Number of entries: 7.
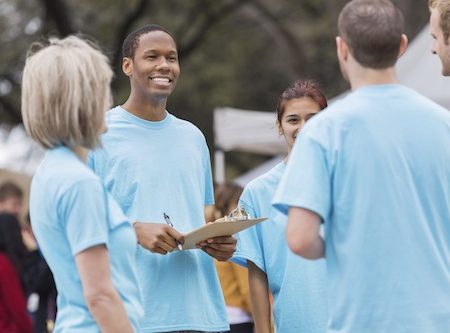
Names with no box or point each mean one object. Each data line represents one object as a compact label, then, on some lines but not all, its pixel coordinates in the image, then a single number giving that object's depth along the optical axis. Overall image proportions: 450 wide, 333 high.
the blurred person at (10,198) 16.10
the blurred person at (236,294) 11.66
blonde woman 5.47
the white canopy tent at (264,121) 15.29
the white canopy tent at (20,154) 41.41
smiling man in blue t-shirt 7.57
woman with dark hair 7.72
